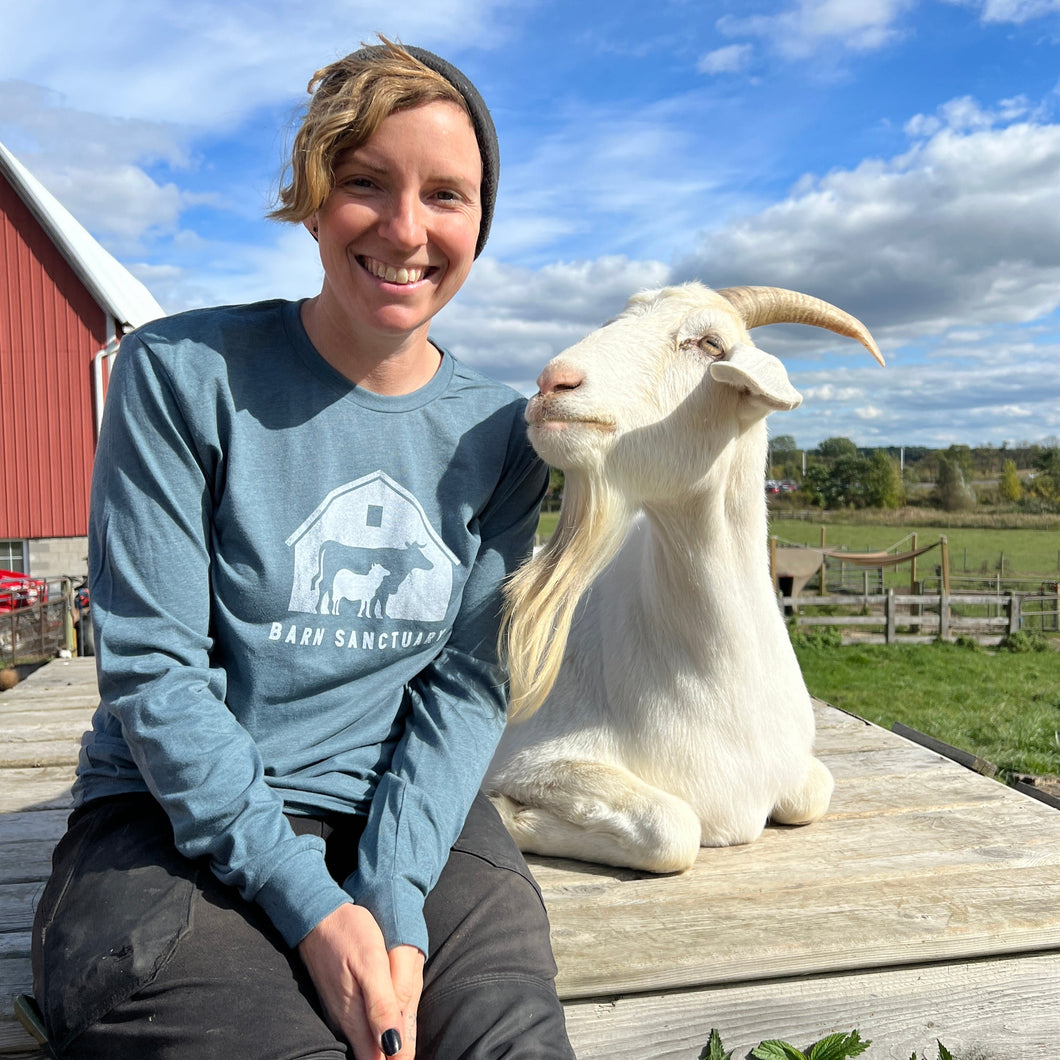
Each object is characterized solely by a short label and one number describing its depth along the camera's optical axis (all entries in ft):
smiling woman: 4.46
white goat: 6.51
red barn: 41.78
